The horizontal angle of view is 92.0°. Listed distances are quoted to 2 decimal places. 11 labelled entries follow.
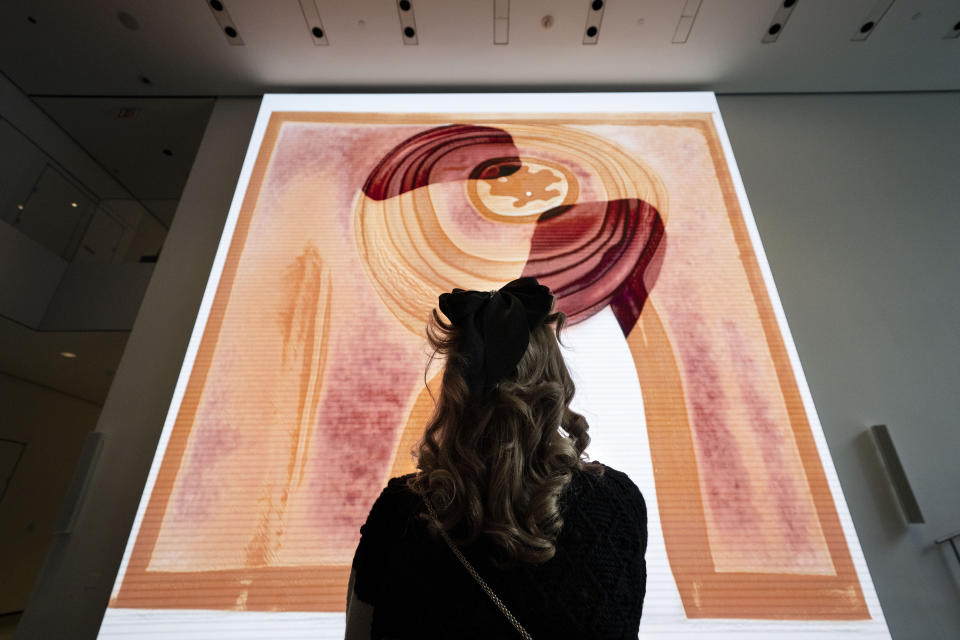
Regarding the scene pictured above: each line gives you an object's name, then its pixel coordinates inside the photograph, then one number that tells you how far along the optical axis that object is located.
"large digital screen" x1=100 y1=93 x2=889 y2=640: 1.73
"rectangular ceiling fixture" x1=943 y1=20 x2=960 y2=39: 2.58
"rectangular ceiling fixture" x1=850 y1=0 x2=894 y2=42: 2.47
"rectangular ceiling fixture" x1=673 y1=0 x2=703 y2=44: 2.45
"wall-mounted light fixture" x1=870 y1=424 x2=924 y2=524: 1.92
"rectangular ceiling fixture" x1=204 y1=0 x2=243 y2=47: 2.49
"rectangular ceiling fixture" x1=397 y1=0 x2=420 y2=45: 2.46
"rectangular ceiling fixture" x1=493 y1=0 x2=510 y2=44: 2.45
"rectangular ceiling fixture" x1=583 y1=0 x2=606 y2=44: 2.45
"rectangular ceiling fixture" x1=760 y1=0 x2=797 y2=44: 2.47
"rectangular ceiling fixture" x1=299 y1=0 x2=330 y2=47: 2.47
